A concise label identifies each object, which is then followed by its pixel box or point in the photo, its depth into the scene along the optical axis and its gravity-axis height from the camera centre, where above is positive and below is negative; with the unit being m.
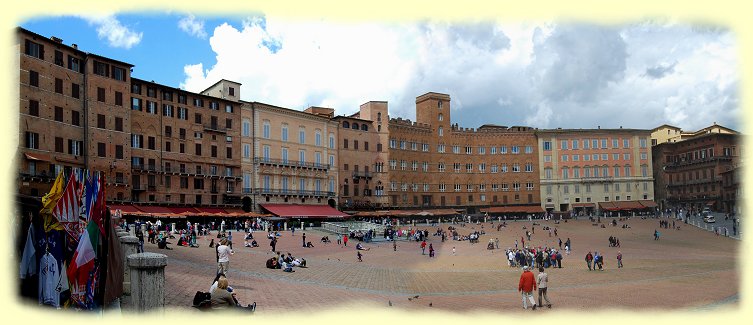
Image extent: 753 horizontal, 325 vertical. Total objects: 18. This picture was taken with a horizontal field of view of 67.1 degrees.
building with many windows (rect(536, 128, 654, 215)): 91.19 +2.87
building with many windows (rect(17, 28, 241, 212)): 43.97 +6.03
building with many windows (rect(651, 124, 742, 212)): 83.19 +2.47
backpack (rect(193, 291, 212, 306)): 12.82 -2.37
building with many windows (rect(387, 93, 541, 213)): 85.56 +4.01
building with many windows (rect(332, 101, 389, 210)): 77.56 +4.61
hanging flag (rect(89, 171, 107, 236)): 10.84 -0.26
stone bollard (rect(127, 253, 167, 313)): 8.76 -1.34
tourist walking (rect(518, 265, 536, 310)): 17.30 -2.91
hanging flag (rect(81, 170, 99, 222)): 11.32 +0.05
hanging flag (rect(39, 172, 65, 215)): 11.74 +0.01
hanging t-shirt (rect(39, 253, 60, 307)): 11.30 -1.70
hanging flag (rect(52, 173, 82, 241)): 11.62 -0.27
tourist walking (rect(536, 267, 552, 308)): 17.98 -3.03
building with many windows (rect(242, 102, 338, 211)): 67.12 +4.38
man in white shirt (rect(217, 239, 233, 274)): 18.36 -2.02
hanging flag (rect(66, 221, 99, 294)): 10.55 -1.20
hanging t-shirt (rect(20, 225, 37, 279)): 12.30 -1.35
